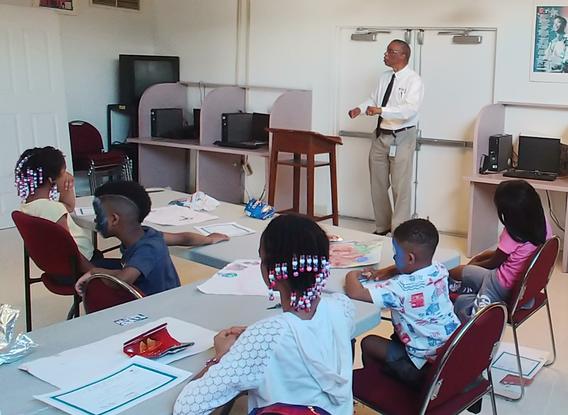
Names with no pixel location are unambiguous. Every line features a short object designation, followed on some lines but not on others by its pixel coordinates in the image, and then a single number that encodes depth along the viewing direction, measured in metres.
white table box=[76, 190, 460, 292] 2.55
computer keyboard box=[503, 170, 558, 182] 4.88
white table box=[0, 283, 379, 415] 1.43
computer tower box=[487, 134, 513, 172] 5.12
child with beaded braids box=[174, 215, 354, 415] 1.42
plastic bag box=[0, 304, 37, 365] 1.62
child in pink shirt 2.80
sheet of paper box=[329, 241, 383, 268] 2.51
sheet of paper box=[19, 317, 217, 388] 1.54
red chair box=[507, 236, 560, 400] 2.63
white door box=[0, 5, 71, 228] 5.93
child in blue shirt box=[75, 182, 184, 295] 2.35
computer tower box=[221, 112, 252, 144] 6.49
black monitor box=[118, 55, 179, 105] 7.19
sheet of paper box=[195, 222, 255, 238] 2.95
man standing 5.36
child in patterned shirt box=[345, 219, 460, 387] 2.08
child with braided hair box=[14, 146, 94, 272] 3.15
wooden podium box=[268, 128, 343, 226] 5.46
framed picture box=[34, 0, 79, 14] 6.40
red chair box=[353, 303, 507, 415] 1.82
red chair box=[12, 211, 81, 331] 2.80
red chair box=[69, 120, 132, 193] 6.55
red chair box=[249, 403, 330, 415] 1.42
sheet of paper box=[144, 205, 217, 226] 3.12
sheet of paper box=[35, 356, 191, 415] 1.40
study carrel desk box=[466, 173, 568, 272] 4.78
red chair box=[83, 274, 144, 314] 2.13
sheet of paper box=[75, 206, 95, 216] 3.25
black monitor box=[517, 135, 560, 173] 5.03
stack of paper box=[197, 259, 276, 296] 2.15
